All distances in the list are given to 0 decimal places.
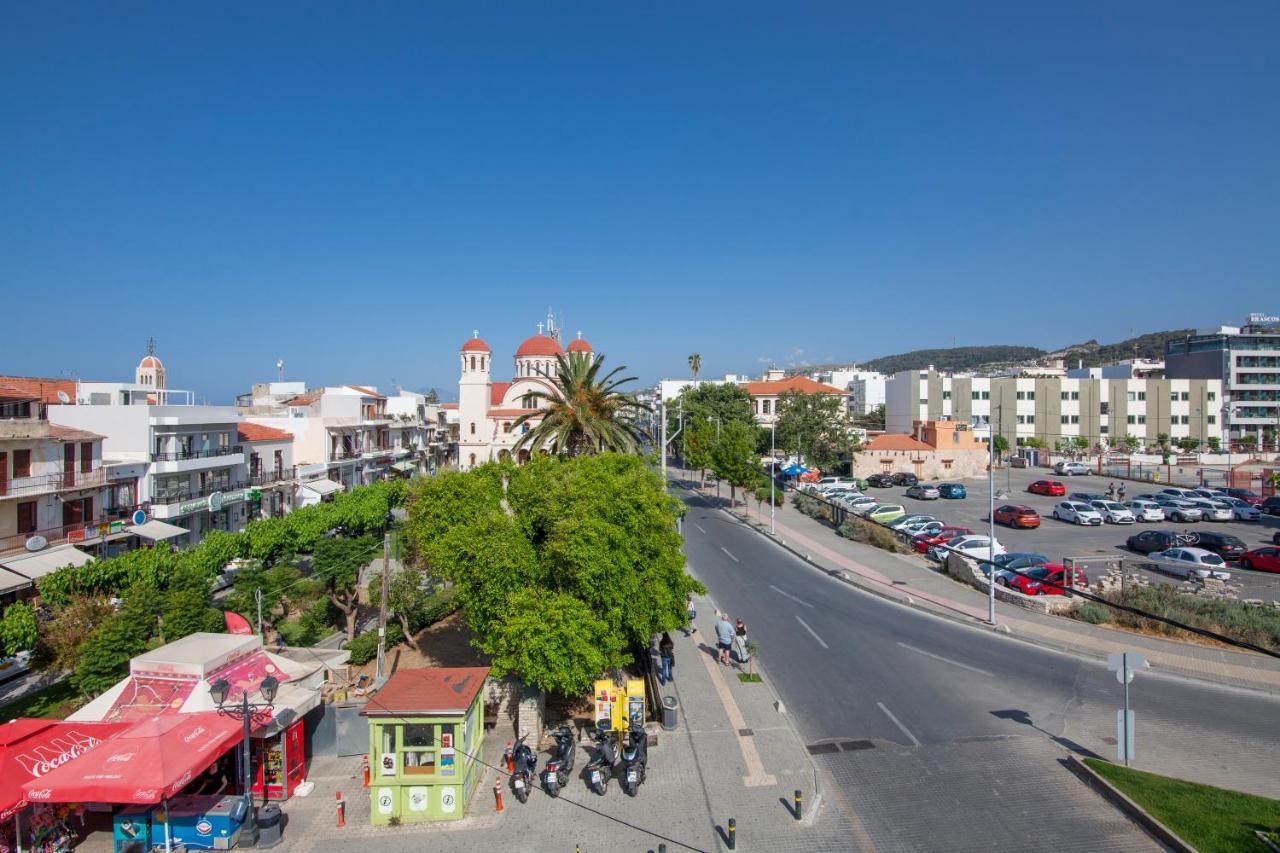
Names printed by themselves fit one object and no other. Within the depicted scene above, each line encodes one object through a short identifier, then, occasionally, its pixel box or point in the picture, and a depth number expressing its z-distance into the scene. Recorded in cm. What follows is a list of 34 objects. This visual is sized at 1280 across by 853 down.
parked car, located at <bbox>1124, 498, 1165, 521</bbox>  4091
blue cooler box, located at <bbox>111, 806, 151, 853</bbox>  1173
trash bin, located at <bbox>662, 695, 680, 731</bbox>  1585
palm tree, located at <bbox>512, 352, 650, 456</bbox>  2795
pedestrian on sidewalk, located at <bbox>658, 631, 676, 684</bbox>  1877
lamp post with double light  1155
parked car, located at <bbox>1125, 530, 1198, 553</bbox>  3212
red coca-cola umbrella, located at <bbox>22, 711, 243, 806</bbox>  1066
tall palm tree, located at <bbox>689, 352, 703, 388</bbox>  10044
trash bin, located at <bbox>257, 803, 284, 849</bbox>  1166
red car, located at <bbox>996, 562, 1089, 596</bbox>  2603
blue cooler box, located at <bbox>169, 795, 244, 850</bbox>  1169
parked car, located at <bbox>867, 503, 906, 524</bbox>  4068
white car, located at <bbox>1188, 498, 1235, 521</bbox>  4100
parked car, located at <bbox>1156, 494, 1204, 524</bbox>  4066
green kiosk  1241
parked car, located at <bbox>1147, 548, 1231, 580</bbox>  2797
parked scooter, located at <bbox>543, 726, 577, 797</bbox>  1310
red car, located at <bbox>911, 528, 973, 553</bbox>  3387
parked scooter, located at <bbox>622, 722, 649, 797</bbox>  1310
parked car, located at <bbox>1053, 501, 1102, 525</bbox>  4016
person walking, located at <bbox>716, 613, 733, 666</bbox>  2020
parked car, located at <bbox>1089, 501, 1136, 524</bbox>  4047
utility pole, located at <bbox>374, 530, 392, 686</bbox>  1891
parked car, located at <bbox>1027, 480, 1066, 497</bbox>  5131
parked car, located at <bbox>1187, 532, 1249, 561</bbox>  3169
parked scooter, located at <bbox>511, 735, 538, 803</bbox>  1295
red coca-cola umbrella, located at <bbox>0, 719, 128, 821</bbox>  1105
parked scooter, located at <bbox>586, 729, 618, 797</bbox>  1308
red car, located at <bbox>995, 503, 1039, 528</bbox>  3888
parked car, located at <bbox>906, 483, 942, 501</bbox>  5078
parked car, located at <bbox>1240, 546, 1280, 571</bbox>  2959
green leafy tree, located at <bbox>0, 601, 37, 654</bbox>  1848
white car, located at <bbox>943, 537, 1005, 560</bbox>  3083
